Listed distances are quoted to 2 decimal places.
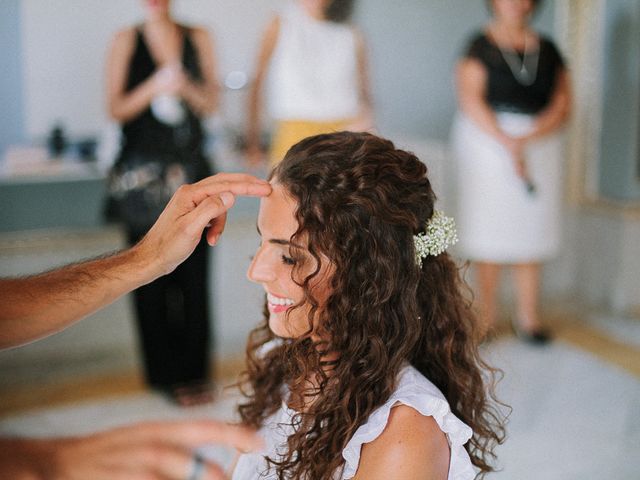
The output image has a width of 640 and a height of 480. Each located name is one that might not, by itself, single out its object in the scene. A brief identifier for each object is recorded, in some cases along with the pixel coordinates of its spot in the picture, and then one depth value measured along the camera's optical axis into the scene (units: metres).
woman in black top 4.23
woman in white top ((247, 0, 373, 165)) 3.96
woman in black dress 3.53
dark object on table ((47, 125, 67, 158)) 3.77
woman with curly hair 1.46
